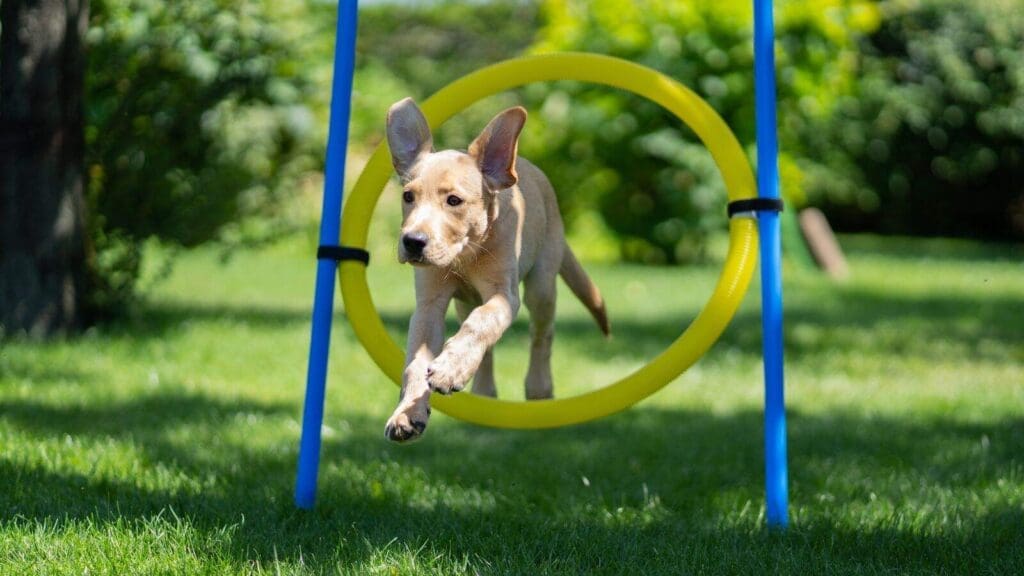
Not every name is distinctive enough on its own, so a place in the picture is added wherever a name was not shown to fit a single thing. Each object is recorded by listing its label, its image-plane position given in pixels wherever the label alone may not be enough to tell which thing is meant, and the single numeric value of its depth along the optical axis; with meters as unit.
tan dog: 2.81
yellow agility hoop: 3.45
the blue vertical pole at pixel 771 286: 3.57
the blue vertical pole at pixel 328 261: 3.66
